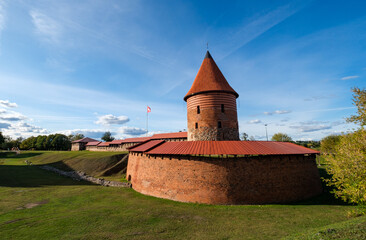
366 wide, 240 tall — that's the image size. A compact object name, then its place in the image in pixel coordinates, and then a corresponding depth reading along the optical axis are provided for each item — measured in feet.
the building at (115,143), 120.51
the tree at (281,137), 204.85
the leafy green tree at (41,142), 242.78
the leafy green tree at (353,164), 29.68
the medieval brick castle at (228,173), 41.75
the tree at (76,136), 326.94
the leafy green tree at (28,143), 252.42
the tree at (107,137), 295.03
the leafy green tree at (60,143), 237.25
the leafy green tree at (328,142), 110.54
